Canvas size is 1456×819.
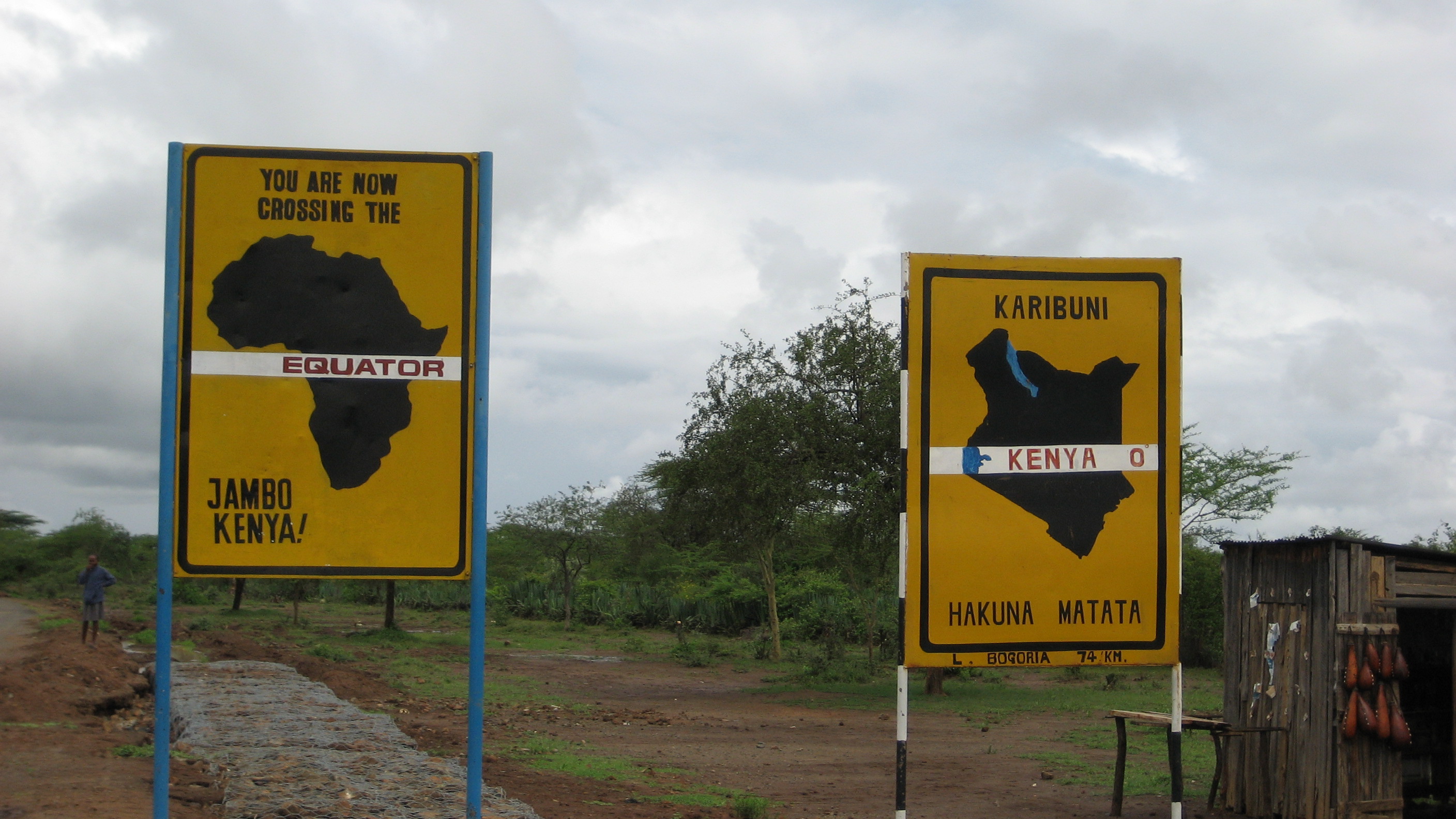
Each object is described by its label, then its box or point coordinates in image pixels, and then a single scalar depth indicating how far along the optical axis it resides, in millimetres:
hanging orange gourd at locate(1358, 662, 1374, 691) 8688
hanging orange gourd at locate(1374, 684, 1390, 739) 8742
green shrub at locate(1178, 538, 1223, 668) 25281
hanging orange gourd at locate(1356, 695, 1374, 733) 8695
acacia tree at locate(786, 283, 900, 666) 18781
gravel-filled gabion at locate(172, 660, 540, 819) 6242
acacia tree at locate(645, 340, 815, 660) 19438
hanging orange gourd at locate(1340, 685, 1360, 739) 8688
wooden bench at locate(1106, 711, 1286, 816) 9070
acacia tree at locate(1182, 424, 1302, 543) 32812
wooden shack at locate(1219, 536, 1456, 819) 8820
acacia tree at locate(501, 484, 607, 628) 36094
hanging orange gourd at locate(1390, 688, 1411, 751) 8766
